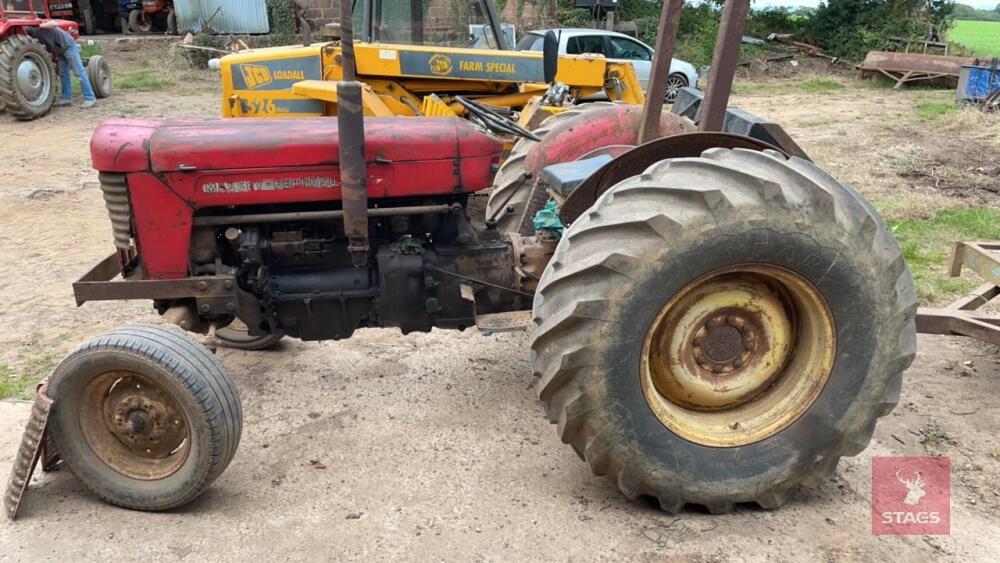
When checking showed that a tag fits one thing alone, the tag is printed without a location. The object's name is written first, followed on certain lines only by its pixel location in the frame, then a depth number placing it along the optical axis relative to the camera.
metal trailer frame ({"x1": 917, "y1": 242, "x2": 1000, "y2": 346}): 3.66
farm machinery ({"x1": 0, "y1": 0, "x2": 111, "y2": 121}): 11.34
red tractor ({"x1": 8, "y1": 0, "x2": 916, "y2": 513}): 2.59
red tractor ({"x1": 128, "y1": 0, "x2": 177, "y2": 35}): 20.53
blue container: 13.41
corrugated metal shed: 19.25
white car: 14.27
